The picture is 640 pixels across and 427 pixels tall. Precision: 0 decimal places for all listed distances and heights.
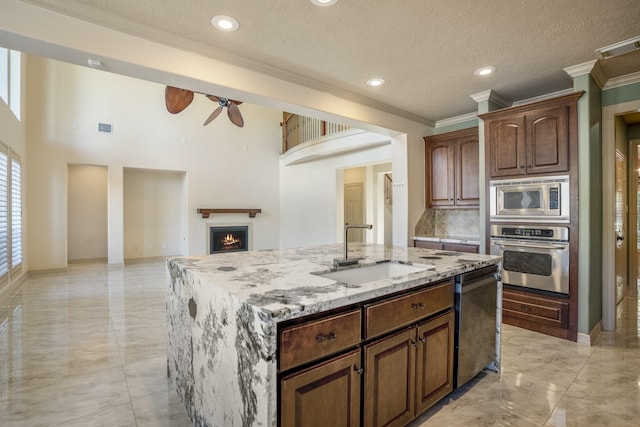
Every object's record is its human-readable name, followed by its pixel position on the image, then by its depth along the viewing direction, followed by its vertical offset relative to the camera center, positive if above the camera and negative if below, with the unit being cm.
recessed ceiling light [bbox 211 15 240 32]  226 +139
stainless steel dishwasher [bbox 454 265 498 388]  202 -76
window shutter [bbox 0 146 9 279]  432 +1
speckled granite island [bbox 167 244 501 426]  112 -42
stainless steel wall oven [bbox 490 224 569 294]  307 -46
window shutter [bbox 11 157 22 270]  493 +1
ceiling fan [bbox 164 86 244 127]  516 +190
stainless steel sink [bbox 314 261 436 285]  199 -41
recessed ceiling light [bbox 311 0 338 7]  206 +138
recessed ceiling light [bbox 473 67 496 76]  305 +138
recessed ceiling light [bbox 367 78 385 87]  334 +139
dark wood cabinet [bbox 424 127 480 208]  423 +59
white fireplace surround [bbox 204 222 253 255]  809 -45
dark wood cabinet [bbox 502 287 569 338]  308 -104
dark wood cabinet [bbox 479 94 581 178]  304 +76
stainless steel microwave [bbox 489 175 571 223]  306 +11
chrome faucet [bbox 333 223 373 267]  197 -31
